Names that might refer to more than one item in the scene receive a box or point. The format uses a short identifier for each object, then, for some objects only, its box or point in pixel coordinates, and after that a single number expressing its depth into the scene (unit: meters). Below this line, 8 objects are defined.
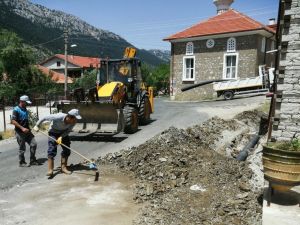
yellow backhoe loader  9.19
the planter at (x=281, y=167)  4.15
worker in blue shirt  6.79
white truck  17.89
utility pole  21.38
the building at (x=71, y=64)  44.22
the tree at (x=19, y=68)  27.17
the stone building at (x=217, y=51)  19.80
